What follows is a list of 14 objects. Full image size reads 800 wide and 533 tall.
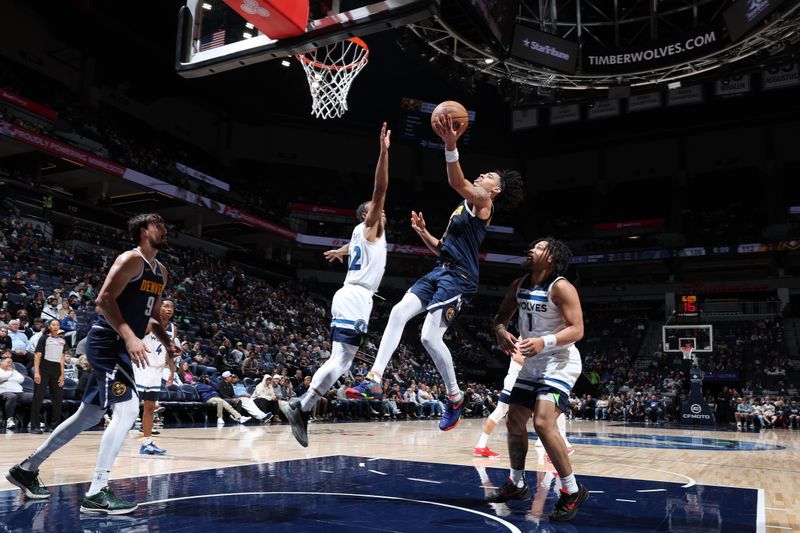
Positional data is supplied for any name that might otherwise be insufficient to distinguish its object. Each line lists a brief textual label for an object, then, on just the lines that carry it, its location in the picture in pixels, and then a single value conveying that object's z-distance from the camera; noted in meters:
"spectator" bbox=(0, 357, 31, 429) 9.65
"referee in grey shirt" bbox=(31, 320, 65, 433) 9.22
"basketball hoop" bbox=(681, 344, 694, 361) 19.80
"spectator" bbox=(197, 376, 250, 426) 12.88
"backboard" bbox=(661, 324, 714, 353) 20.69
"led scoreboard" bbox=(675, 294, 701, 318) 20.92
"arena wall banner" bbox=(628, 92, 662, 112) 24.00
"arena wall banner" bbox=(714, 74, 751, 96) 20.19
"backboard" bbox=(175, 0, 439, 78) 5.43
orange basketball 4.83
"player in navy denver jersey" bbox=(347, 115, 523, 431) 5.00
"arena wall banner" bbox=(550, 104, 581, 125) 27.75
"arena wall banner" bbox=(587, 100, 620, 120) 26.26
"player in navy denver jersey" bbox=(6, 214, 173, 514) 4.19
